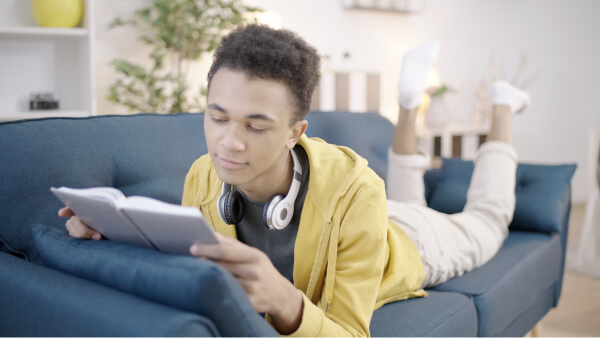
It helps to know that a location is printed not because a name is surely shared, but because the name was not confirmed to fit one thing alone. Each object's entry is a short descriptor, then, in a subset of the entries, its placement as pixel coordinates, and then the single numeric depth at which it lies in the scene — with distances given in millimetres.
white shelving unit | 2861
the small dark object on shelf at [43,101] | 2910
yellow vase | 2766
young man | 983
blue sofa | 816
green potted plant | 3100
